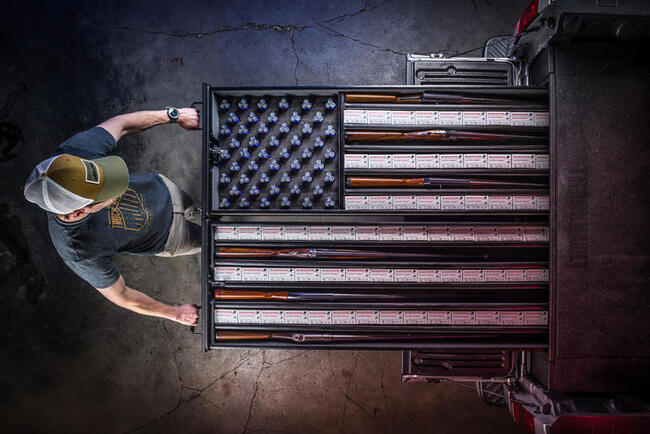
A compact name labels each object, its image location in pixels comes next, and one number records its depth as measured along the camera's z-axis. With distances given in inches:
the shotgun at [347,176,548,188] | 90.3
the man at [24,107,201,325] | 65.7
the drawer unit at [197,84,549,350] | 89.7
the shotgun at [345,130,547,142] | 90.8
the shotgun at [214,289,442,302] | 91.4
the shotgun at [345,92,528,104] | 91.7
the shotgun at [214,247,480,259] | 90.7
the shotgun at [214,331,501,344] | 91.1
